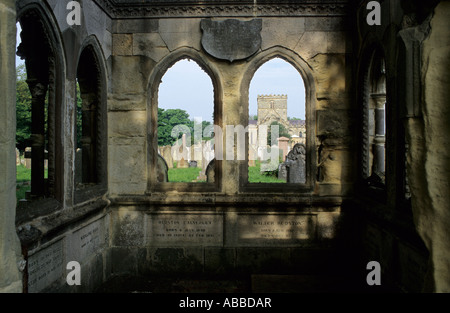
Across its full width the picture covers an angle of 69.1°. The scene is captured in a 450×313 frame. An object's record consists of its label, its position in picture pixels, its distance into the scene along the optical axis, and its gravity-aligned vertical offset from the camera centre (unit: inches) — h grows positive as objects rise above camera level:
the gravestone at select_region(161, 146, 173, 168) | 775.7 +12.2
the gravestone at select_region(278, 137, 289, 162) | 984.4 +36.9
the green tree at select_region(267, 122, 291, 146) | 1673.2 +144.9
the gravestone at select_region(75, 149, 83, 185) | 272.9 -6.1
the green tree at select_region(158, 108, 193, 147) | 1795.0 +252.0
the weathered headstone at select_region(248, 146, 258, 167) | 890.3 +13.0
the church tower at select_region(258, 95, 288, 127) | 1862.7 +319.5
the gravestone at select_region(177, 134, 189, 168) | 801.6 +7.9
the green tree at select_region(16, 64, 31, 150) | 577.4 +87.8
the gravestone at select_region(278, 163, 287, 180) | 514.3 -21.8
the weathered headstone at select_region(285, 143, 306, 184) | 370.3 -8.0
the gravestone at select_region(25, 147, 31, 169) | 675.2 -5.9
